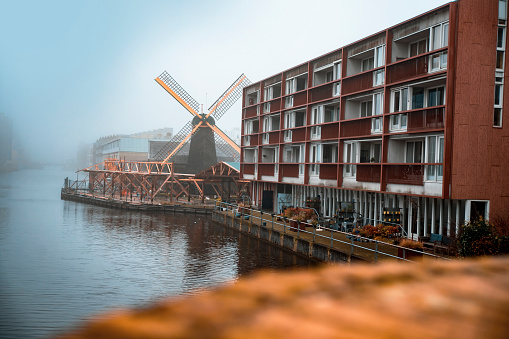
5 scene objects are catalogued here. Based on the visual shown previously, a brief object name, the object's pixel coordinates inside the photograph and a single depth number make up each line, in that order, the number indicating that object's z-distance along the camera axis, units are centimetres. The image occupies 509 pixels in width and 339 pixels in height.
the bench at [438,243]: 2134
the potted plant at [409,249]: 1946
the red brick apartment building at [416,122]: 2380
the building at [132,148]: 12031
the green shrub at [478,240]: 1811
